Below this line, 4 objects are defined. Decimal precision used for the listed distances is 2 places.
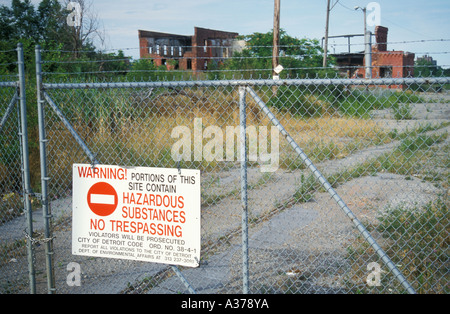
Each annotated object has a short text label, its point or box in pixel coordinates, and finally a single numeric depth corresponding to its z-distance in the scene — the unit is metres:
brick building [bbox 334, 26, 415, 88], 31.94
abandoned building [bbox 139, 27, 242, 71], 37.60
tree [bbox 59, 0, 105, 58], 22.69
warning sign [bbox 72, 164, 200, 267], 3.27
